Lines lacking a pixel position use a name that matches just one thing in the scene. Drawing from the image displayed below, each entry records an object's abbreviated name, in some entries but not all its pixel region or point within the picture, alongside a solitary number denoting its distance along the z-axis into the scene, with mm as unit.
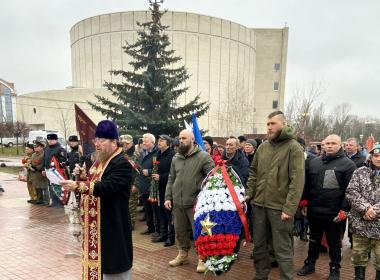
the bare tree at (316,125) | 29642
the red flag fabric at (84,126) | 5082
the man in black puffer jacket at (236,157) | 5586
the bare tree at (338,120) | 44034
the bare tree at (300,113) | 23177
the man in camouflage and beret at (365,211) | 4176
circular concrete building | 43188
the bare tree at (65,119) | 44156
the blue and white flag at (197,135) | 5500
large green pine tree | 12273
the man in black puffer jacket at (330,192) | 4598
